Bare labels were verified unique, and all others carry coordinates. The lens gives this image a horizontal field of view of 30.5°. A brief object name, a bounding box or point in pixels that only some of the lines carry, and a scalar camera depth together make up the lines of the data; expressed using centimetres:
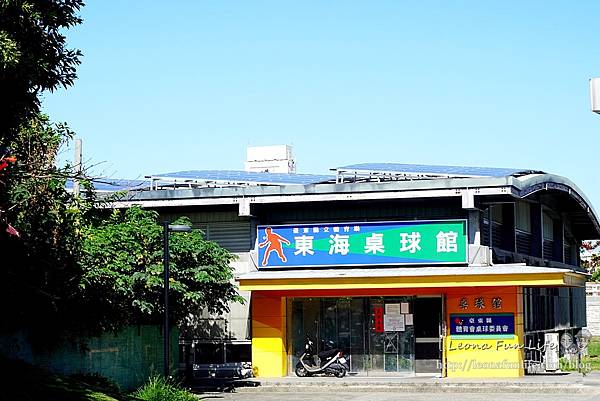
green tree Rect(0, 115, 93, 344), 2141
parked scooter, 3388
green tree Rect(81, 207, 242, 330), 2873
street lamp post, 2584
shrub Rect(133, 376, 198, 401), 2477
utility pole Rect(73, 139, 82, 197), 3072
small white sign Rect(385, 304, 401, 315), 3412
